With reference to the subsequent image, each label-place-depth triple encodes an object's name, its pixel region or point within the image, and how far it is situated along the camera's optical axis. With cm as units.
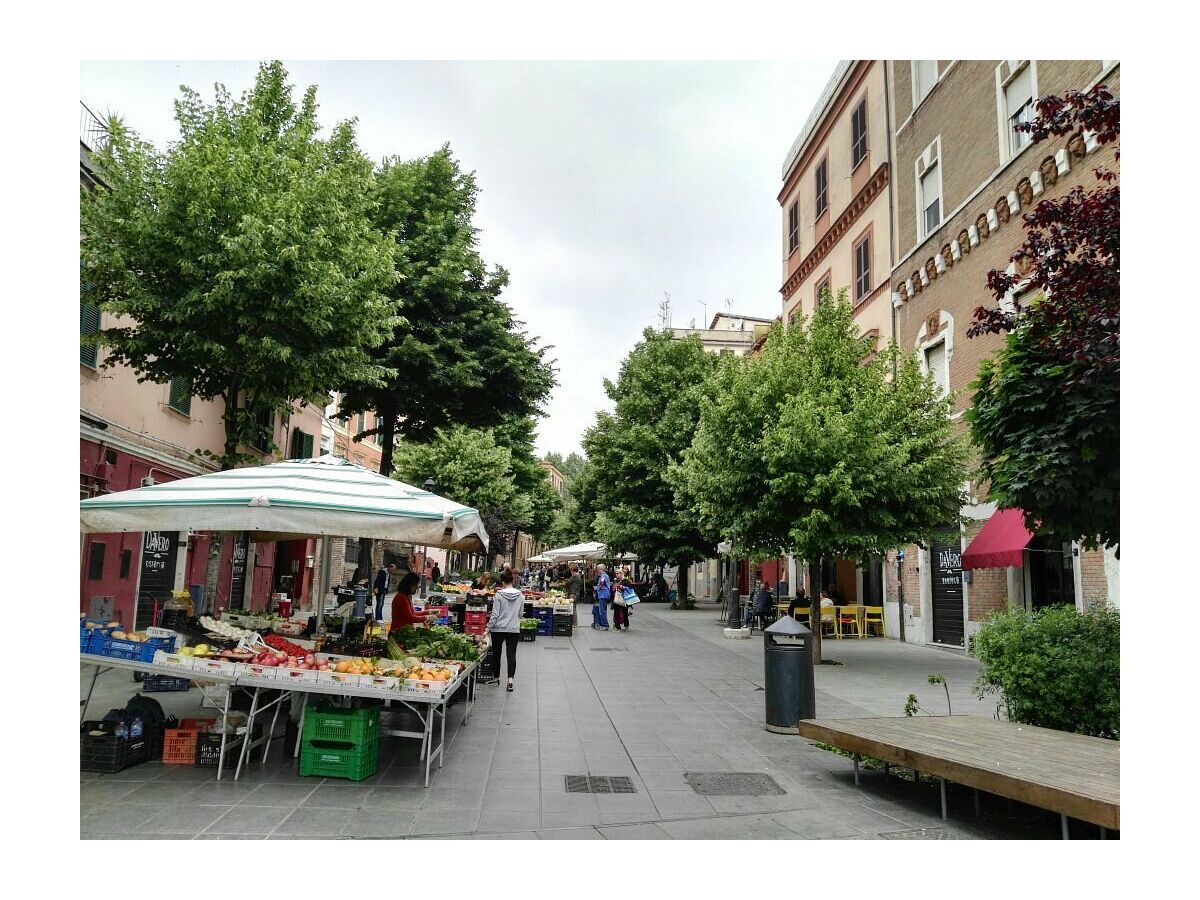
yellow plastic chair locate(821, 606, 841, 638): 2142
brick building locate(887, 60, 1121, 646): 1464
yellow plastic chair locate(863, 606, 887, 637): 2195
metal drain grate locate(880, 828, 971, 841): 552
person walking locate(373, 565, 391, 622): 2112
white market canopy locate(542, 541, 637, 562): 3328
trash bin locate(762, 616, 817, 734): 909
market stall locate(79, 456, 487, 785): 678
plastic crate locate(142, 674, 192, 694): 891
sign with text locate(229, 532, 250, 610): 2203
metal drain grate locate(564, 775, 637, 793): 658
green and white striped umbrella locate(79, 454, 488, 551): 704
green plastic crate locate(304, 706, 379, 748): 671
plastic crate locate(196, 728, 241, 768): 689
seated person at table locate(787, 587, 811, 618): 1967
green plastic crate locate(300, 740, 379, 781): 666
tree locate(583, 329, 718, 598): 3269
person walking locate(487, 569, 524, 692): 1147
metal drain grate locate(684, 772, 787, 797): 666
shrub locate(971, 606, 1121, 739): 719
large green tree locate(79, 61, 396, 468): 1091
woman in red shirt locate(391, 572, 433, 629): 1094
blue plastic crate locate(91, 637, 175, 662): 695
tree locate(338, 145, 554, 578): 2047
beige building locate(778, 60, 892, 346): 2258
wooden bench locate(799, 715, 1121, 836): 473
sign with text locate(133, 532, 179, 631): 1659
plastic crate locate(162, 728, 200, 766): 696
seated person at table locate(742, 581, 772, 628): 2222
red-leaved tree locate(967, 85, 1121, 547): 593
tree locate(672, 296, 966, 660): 1445
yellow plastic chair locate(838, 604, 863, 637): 2170
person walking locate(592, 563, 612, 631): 2464
